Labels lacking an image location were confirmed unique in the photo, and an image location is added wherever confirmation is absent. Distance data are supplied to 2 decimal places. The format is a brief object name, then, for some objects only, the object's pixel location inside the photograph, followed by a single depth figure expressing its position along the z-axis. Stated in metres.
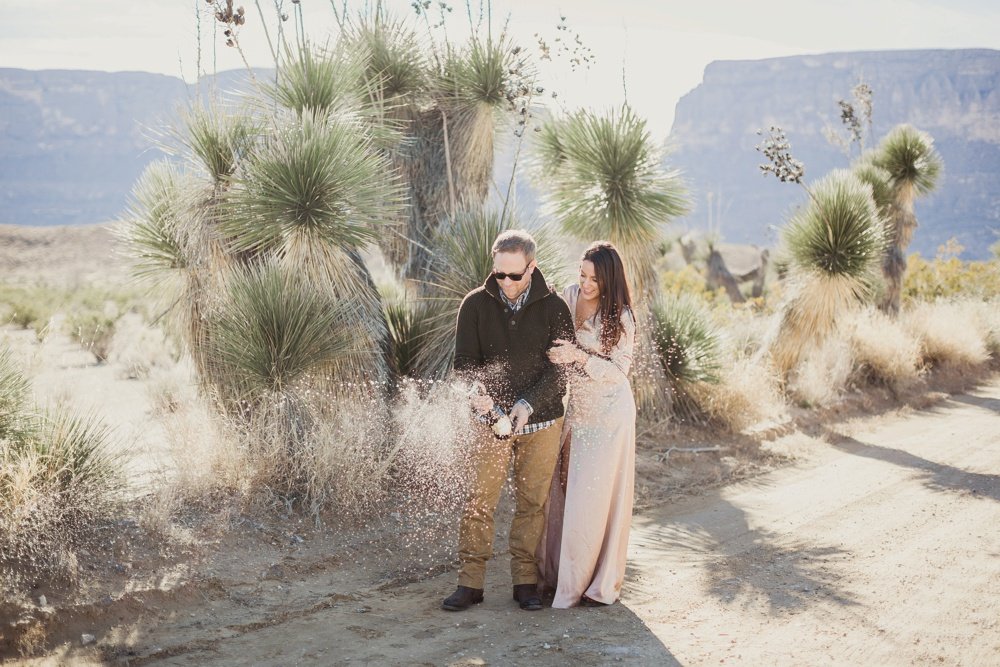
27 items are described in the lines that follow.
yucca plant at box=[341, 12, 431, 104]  8.47
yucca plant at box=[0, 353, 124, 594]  4.59
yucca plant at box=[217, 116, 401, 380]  6.55
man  4.45
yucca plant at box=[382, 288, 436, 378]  7.67
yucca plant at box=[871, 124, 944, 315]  13.88
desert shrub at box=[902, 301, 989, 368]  13.04
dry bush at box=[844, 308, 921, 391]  11.77
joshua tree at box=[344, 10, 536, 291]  8.41
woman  4.61
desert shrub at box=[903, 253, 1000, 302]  17.62
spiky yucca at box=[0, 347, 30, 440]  5.25
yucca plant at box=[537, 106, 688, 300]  8.48
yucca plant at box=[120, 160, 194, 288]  7.59
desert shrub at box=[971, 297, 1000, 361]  14.32
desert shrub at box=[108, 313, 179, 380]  12.28
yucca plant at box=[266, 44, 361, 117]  7.46
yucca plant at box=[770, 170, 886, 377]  10.66
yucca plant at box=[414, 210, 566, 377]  7.26
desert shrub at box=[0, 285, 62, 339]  15.95
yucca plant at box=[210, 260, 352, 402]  6.43
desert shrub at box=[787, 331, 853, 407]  10.70
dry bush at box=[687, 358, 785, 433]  9.41
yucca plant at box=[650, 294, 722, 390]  9.32
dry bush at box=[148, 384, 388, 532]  5.78
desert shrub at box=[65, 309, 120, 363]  14.02
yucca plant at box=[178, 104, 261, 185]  7.11
